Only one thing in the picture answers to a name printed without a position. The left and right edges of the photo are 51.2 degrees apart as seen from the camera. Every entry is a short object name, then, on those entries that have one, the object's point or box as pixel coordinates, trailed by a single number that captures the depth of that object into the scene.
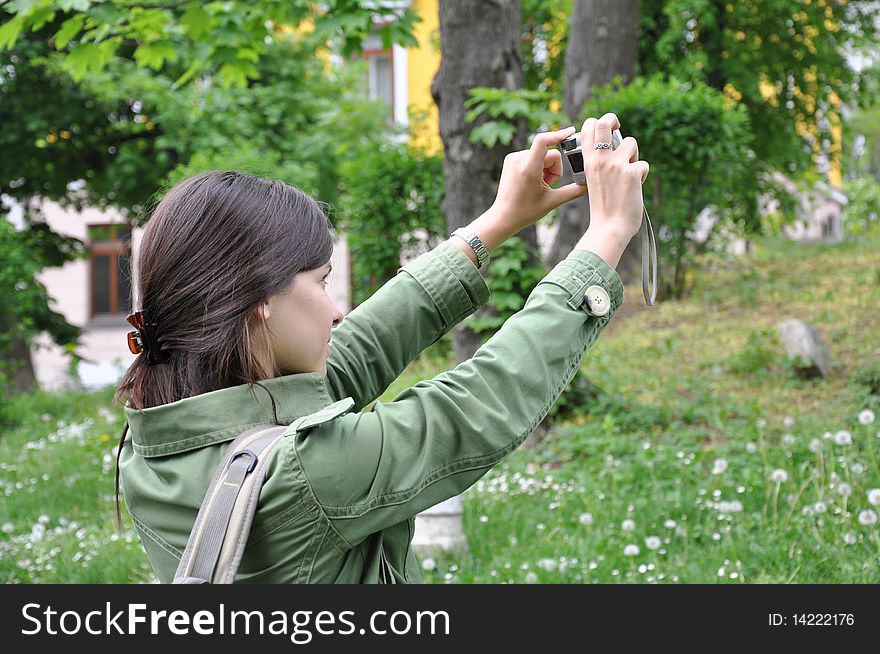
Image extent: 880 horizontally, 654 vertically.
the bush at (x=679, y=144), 7.70
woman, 1.40
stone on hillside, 6.44
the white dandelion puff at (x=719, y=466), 4.18
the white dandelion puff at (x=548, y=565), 3.74
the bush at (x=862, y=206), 19.30
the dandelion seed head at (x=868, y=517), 3.41
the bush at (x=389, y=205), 8.69
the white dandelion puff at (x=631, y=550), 3.69
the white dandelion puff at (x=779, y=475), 3.88
